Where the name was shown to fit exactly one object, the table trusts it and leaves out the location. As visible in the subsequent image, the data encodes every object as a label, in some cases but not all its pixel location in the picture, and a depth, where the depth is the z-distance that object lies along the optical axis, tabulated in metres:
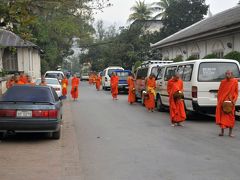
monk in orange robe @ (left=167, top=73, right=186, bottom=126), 13.12
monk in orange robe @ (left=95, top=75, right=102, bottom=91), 37.91
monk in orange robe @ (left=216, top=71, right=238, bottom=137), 11.19
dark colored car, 10.14
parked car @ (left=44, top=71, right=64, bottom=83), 31.52
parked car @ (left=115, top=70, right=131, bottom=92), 31.47
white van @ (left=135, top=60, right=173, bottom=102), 20.12
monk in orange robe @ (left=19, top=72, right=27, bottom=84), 18.68
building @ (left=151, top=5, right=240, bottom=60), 22.49
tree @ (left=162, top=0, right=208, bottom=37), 48.75
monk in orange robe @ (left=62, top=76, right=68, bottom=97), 25.94
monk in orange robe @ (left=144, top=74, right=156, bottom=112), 17.83
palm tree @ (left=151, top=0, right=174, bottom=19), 66.30
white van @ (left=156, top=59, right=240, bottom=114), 13.78
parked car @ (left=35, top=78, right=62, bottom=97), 22.60
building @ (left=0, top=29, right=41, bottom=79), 35.05
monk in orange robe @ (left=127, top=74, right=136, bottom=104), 21.89
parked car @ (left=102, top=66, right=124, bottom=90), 36.06
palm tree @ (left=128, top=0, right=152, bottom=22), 68.44
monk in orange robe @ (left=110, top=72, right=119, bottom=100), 25.12
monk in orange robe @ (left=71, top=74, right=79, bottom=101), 25.23
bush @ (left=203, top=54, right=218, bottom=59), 23.16
